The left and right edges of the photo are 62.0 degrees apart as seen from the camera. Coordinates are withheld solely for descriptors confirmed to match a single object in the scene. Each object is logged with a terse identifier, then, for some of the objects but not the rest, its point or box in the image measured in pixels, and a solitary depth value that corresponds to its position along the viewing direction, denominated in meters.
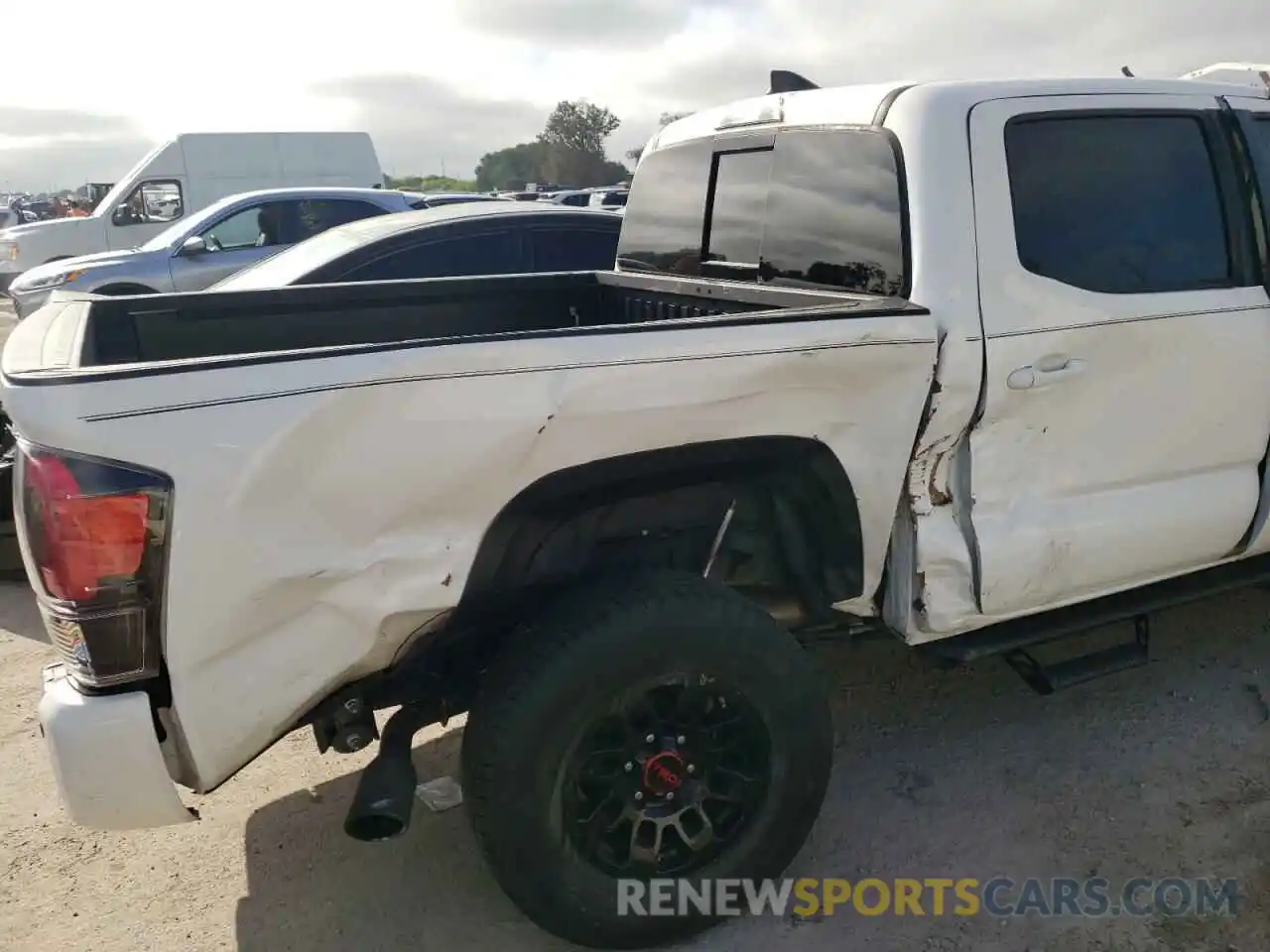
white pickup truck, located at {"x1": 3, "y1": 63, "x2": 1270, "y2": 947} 2.07
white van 14.02
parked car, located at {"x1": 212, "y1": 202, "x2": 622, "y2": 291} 6.20
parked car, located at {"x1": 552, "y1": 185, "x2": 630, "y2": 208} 19.38
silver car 9.95
